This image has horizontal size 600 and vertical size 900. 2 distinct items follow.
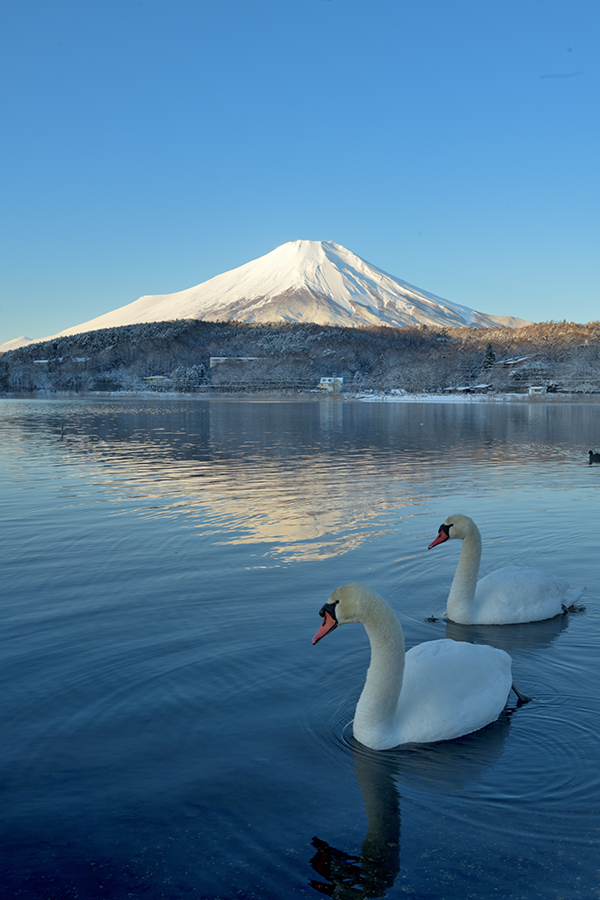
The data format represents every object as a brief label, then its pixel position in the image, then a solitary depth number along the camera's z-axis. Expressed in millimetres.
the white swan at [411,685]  5137
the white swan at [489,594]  8109
